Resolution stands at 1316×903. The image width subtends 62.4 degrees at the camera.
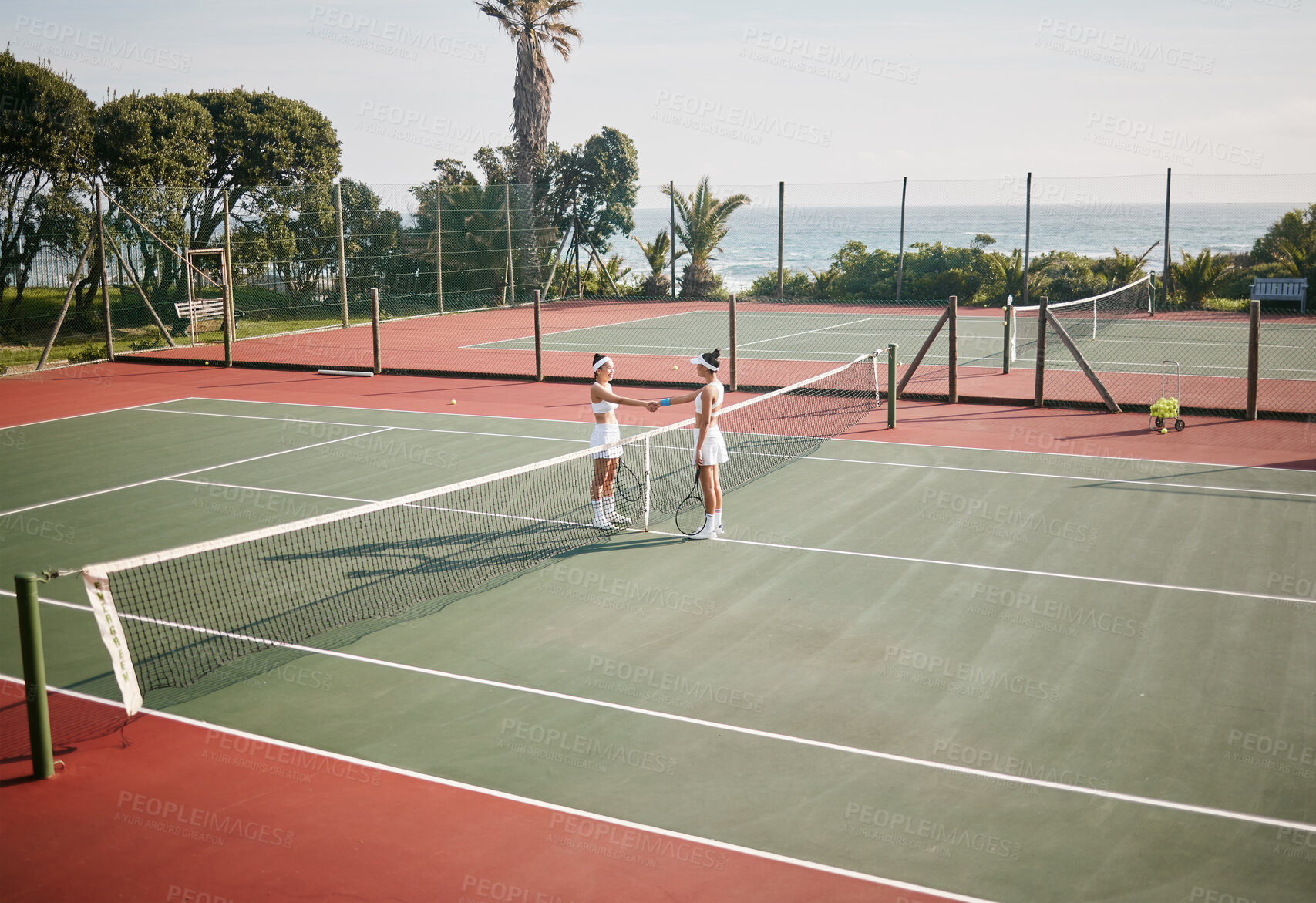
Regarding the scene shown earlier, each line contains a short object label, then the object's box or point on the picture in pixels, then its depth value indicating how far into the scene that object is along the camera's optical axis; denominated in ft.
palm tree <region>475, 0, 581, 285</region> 134.31
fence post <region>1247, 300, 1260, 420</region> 56.24
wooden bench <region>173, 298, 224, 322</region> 94.48
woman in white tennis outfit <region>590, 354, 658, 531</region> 39.06
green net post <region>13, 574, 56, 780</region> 22.33
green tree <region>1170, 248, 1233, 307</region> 116.78
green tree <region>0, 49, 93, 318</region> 88.74
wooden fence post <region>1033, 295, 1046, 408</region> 61.98
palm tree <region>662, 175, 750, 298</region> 143.02
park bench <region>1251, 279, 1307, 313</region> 107.76
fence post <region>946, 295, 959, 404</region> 63.52
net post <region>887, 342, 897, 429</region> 55.67
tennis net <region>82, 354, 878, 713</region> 28.68
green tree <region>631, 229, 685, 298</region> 143.43
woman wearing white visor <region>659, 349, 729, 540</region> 37.52
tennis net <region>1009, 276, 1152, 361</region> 92.58
